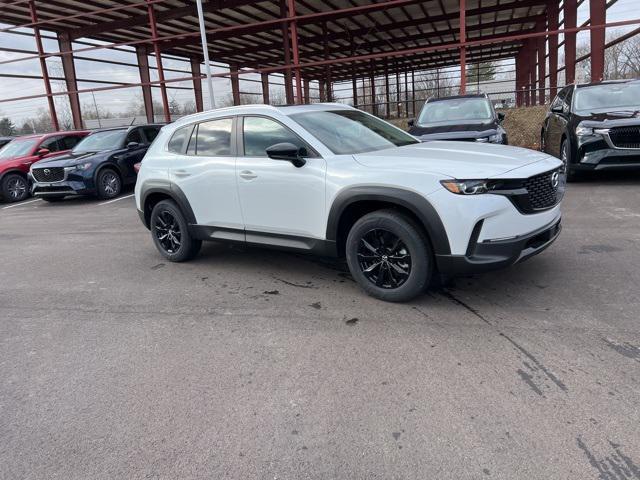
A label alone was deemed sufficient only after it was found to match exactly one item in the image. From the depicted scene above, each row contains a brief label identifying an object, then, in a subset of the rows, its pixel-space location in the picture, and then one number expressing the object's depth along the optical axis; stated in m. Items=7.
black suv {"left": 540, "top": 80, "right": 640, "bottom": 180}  7.66
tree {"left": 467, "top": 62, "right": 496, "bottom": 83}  46.57
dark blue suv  11.18
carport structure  17.00
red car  12.72
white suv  3.65
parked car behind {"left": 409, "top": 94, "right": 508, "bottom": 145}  8.52
